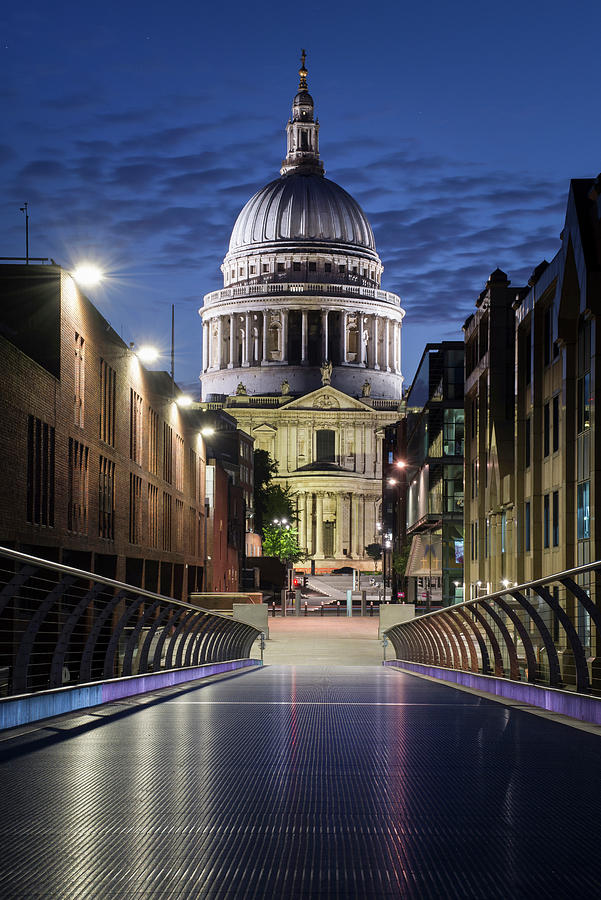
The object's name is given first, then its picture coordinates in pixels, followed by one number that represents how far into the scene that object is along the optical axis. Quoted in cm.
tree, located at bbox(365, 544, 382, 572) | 18375
